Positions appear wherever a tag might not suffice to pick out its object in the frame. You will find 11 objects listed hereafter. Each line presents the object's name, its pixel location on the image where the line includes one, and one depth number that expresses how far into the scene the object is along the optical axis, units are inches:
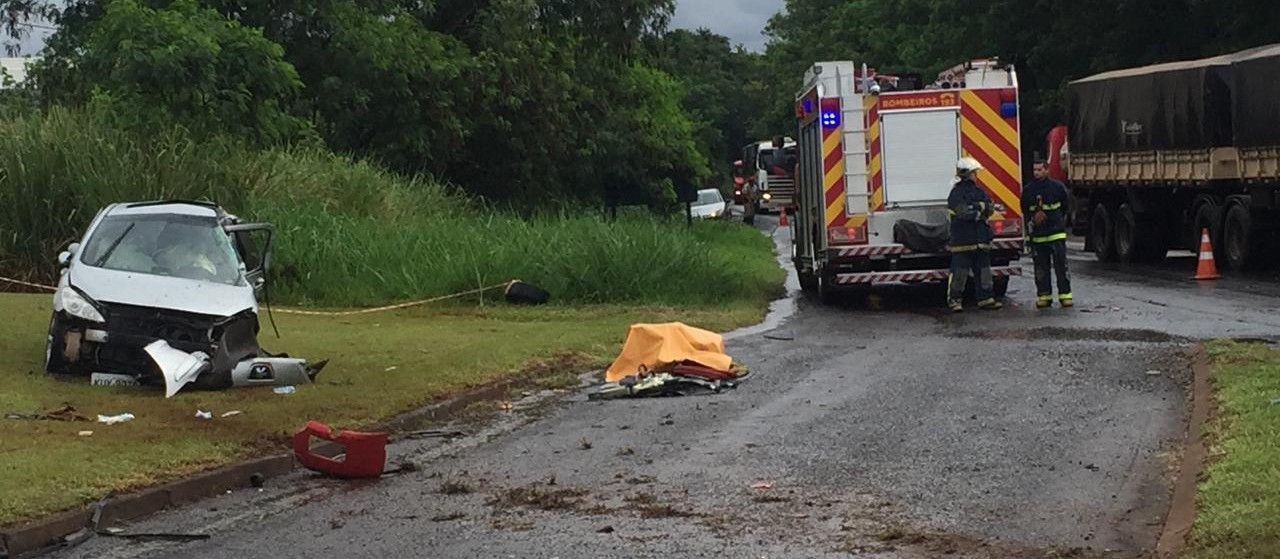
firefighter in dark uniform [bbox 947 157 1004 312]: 749.3
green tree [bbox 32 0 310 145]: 1049.5
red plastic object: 382.0
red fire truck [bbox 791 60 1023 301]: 788.0
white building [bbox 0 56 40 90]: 2790.8
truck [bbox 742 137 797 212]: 943.7
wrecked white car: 518.3
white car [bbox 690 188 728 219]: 2233.0
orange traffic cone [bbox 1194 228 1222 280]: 933.6
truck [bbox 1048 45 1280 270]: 956.0
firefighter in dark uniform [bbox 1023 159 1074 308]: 773.9
